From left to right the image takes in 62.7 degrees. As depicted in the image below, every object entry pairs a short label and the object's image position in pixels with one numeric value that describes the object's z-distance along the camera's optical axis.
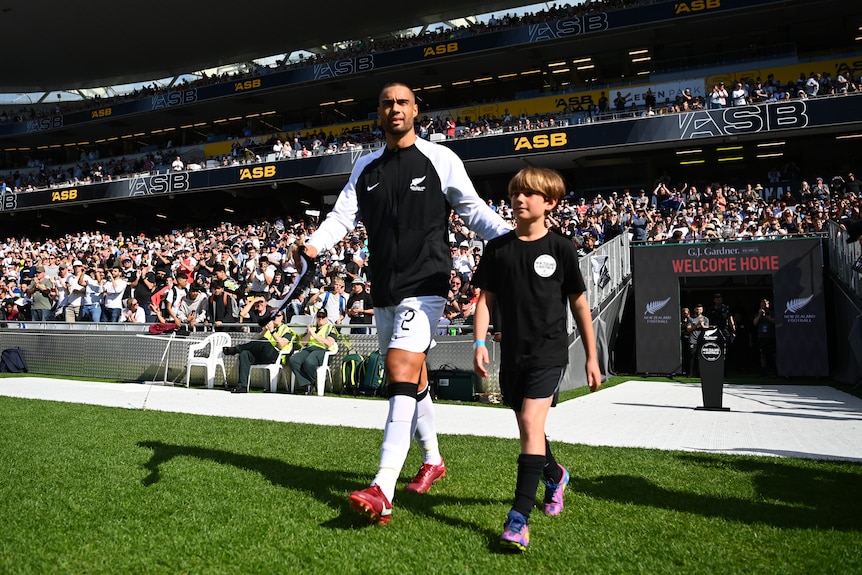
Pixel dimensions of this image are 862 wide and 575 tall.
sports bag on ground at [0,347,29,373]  16.44
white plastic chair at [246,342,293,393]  12.01
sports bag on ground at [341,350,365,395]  11.66
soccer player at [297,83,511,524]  3.78
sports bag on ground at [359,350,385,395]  11.44
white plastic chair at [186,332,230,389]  12.77
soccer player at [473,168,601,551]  3.47
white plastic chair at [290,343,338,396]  11.70
